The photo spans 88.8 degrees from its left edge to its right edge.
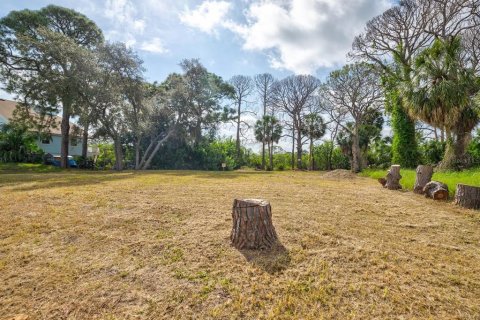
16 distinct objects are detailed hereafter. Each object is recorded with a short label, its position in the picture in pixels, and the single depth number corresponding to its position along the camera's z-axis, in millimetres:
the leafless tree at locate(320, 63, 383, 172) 17531
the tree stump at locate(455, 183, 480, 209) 4586
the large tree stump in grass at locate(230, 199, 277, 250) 2766
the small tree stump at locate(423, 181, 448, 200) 5492
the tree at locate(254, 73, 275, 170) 26141
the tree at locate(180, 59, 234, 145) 16500
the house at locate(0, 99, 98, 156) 21192
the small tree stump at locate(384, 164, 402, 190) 7648
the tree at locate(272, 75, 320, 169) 24656
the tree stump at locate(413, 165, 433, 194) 6465
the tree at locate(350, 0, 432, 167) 13555
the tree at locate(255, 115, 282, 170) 25625
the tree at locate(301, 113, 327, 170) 25453
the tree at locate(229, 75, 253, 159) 25594
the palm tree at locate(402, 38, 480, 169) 9188
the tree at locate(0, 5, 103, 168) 13266
